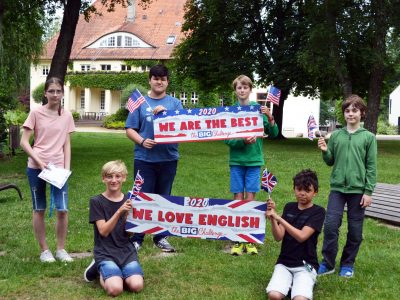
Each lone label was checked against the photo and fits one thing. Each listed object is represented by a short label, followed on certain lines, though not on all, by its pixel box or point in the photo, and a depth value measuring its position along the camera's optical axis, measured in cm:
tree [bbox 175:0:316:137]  2875
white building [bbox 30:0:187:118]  5938
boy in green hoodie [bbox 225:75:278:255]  647
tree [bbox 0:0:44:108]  2079
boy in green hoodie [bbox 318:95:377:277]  558
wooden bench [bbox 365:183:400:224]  865
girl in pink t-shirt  596
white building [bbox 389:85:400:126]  7031
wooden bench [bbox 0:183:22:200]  1037
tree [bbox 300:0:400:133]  2262
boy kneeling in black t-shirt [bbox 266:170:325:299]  512
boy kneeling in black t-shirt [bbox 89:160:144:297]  517
